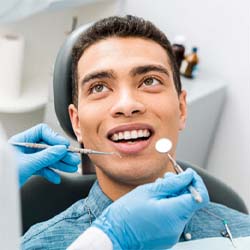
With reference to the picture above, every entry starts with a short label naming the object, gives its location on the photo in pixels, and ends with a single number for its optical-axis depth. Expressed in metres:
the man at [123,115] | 1.20
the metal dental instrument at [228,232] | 1.24
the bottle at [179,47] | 2.26
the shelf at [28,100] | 2.36
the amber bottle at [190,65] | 2.33
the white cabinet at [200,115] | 2.17
